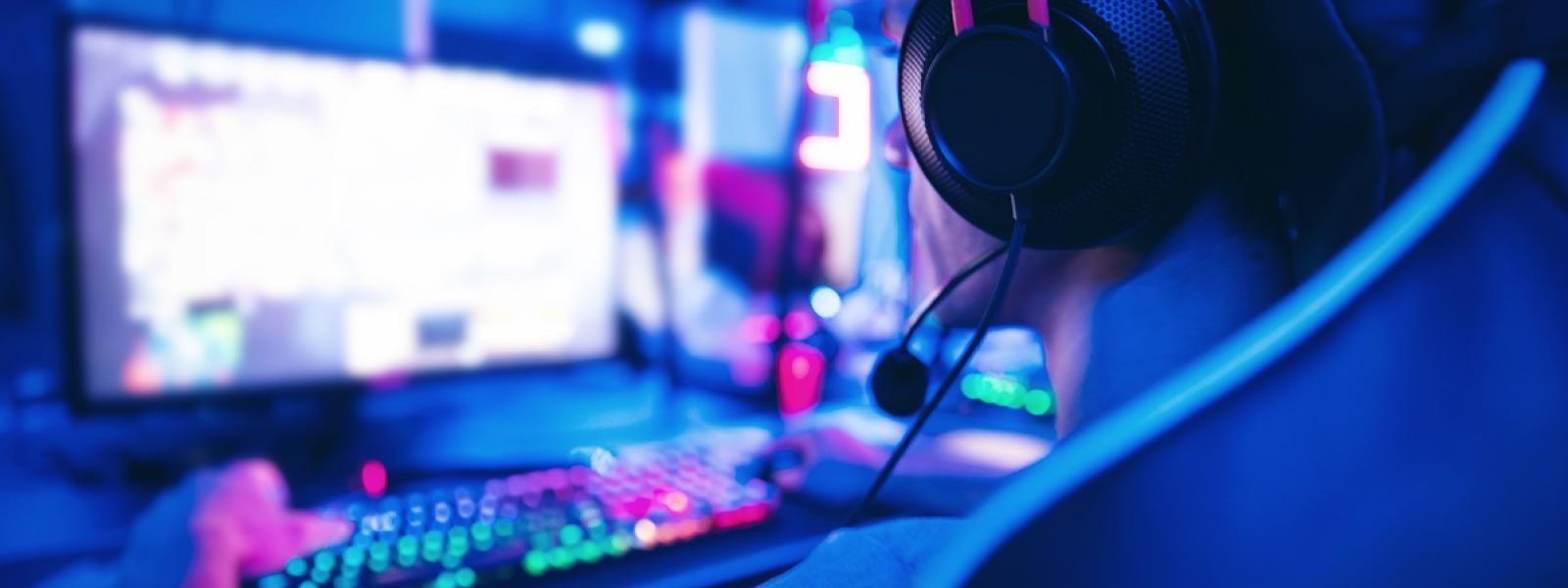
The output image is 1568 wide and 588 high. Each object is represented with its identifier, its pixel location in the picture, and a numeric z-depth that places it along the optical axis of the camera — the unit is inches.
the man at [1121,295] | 14.0
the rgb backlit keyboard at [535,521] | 21.8
